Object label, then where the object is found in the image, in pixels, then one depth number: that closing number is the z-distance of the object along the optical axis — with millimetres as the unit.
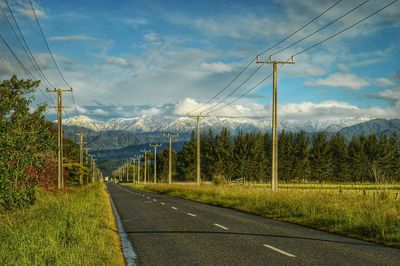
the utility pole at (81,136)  83050
